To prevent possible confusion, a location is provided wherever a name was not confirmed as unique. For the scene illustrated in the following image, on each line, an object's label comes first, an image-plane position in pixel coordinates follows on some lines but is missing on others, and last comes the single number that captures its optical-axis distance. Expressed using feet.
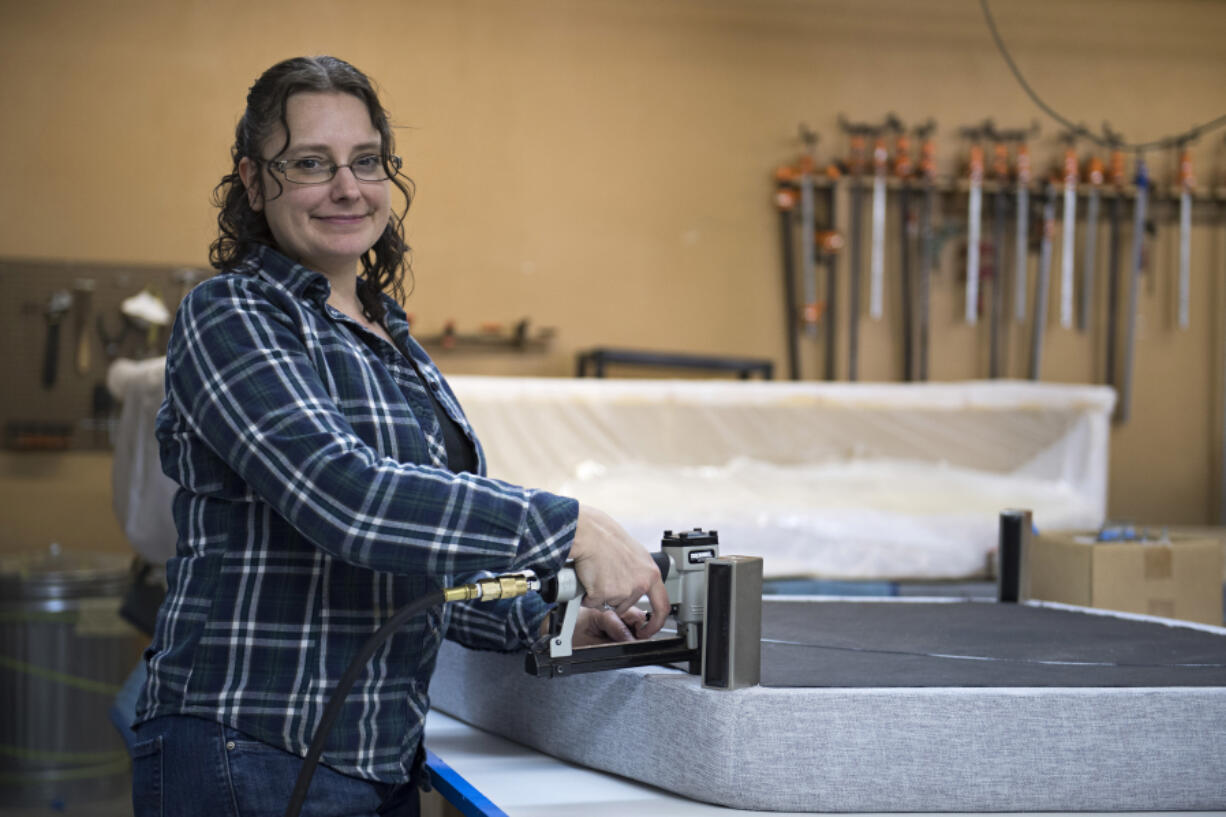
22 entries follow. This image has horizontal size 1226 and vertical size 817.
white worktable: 3.87
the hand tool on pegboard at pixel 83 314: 13.92
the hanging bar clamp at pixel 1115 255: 16.19
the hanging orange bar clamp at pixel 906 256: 15.98
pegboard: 13.80
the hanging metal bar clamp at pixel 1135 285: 16.01
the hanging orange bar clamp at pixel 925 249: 15.88
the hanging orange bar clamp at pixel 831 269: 15.83
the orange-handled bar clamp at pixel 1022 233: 16.03
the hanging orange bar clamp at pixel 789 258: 15.88
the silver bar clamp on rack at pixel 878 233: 15.81
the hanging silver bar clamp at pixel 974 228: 15.85
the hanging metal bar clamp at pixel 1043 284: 15.98
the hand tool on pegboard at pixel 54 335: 13.82
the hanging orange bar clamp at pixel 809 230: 15.78
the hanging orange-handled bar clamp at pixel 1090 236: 16.15
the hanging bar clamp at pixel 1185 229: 16.08
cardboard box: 7.59
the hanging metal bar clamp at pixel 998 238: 15.99
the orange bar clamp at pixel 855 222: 15.90
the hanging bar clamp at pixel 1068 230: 15.94
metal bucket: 10.59
